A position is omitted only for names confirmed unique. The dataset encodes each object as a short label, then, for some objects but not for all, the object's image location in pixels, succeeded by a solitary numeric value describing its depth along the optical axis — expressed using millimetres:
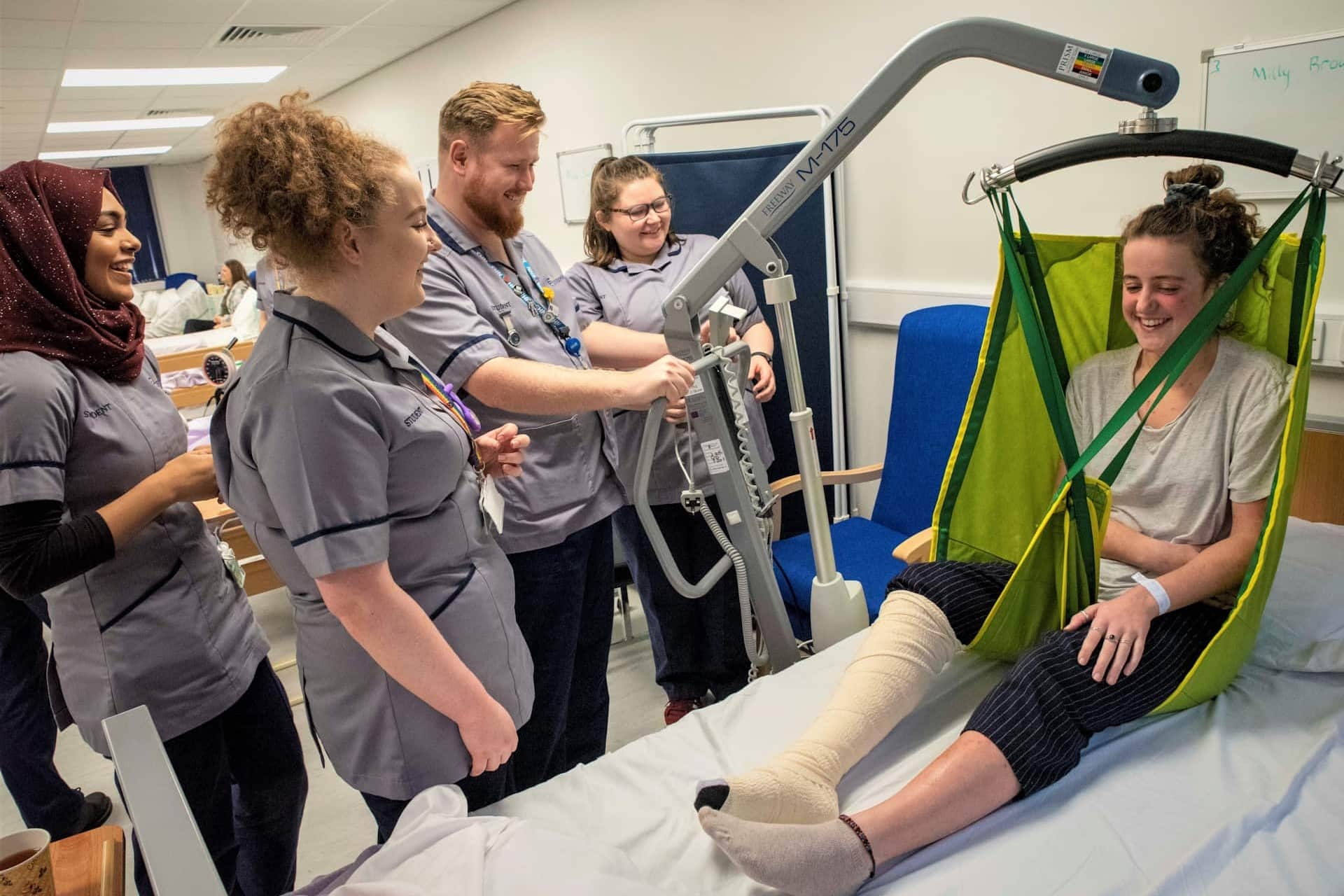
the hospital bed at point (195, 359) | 4422
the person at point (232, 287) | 7500
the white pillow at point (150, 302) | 8445
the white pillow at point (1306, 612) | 1465
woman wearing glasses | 2309
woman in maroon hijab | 1282
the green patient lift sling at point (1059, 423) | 1366
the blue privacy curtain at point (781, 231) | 2803
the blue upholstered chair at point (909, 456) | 2400
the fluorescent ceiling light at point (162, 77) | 5590
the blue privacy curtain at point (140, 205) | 11820
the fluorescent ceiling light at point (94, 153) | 9633
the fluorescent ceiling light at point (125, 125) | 7564
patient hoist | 1301
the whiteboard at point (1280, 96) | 1816
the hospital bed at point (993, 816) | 1047
